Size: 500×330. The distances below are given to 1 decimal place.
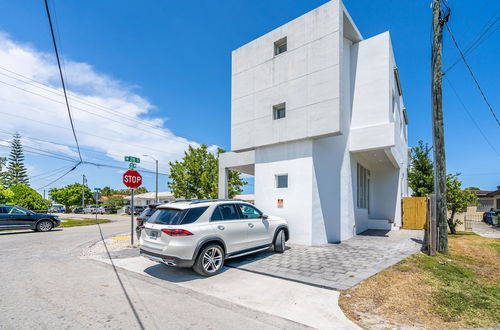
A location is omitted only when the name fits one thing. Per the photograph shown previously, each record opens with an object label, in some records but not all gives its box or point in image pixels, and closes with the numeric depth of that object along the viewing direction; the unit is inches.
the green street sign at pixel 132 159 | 384.2
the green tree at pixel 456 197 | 489.1
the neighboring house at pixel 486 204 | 1436.0
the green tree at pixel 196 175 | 1043.3
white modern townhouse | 371.9
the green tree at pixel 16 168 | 2094.0
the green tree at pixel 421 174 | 786.8
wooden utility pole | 335.6
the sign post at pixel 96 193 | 793.2
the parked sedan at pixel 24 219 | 508.7
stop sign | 366.6
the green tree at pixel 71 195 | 2055.9
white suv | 215.0
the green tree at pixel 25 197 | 920.1
